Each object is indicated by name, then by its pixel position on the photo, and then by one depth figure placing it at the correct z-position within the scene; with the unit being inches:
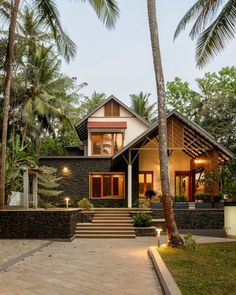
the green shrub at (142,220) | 441.9
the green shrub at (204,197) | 527.6
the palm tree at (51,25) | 396.8
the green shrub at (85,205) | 501.3
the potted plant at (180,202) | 503.4
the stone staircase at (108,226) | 415.6
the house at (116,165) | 610.9
